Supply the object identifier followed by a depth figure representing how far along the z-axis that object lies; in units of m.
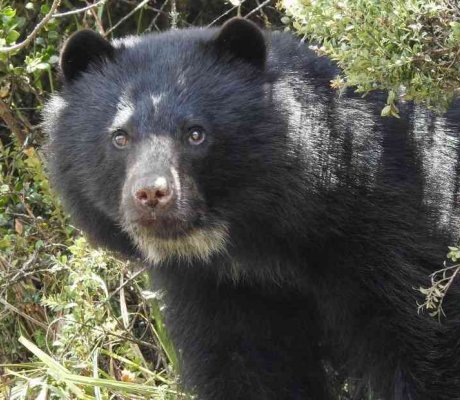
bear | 10.07
